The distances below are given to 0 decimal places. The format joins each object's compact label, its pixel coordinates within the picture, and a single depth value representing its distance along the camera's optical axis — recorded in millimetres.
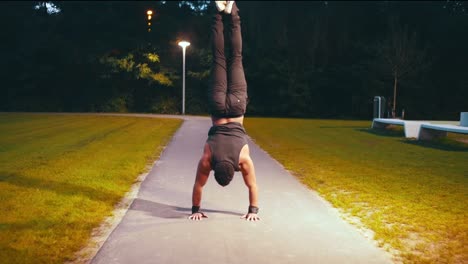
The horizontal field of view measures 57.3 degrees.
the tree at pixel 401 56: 33250
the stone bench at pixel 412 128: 18500
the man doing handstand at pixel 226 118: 5133
